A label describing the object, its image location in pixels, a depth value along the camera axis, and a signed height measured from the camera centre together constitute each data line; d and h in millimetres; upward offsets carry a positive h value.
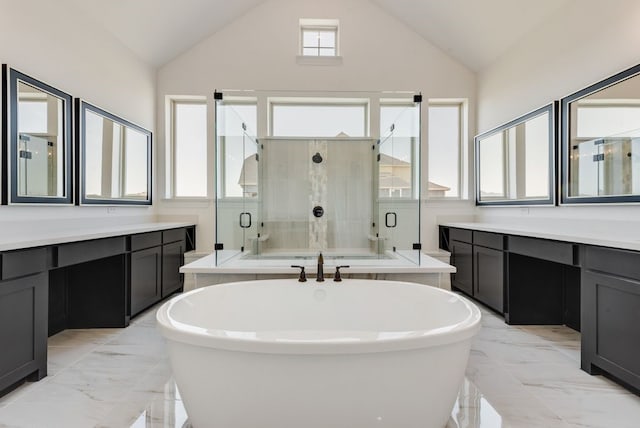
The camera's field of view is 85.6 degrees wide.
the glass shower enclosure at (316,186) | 2911 +271
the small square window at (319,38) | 4477 +2291
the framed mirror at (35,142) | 2258 +509
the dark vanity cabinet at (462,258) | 3695 -506
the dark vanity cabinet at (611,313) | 1832 -568
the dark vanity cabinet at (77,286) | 1853 -565
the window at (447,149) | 4672 +876
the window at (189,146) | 4598 +890
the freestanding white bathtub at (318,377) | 1278 -627
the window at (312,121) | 3965 +1082
